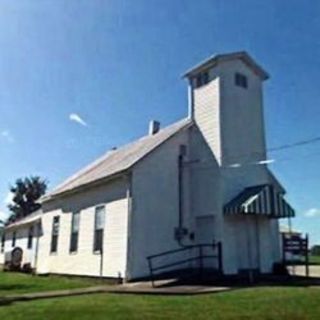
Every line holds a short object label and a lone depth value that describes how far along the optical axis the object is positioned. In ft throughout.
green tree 160.40
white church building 45.25
